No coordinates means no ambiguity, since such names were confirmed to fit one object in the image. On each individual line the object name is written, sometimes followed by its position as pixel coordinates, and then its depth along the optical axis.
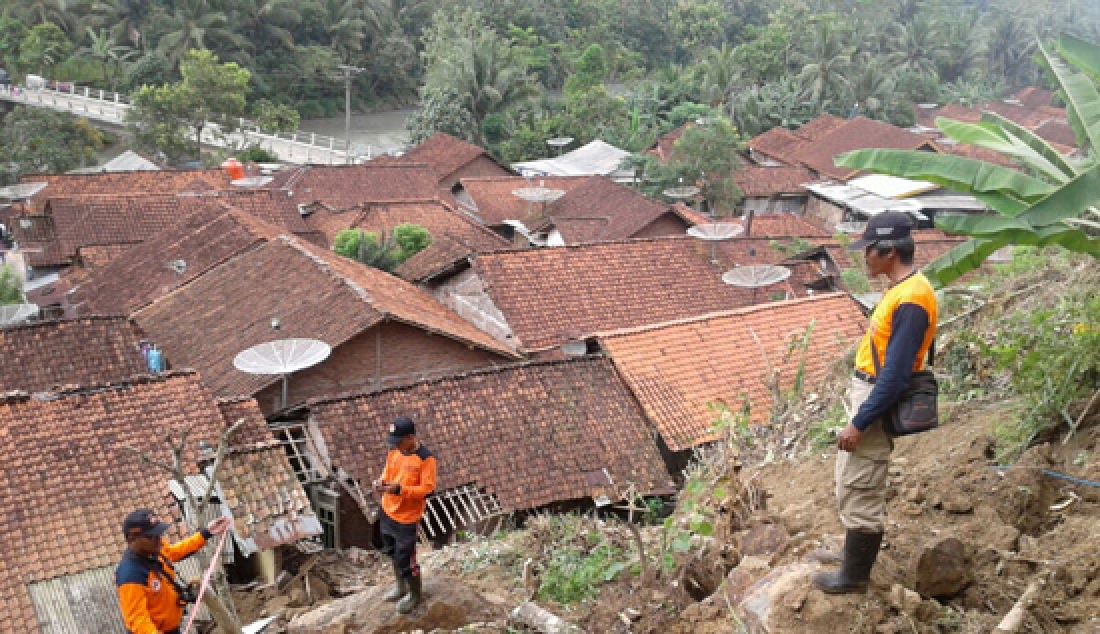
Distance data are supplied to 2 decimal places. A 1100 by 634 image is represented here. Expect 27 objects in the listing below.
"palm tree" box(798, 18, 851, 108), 52.97
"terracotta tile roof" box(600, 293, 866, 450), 14.06
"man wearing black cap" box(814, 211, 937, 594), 4.31
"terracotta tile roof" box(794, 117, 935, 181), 40.66
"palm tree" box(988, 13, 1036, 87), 79.81
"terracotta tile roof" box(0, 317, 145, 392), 14.98
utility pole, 45.09
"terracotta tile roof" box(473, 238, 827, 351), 18.61
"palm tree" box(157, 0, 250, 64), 51.03
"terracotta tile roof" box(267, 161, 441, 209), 32.22
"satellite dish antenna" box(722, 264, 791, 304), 17.77
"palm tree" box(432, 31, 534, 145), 45.28
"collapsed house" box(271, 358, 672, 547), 12.16
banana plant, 5.50
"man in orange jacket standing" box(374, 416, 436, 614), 6.54
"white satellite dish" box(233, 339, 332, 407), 12.88
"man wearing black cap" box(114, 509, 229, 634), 5.62
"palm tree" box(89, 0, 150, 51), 52.59
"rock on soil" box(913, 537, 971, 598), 4.71
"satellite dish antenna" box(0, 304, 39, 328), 18.42
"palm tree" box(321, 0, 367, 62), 57.53
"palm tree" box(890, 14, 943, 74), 66.56
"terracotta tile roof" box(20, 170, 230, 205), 29.62
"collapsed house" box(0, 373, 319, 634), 9.20
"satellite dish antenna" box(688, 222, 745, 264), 21.00
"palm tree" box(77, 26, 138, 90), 50.62
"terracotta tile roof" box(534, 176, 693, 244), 27.97
